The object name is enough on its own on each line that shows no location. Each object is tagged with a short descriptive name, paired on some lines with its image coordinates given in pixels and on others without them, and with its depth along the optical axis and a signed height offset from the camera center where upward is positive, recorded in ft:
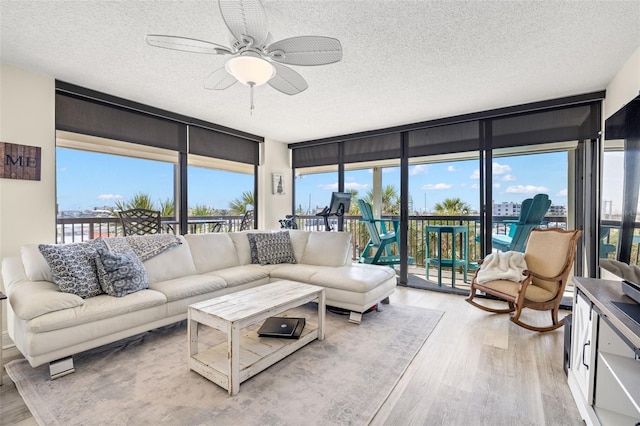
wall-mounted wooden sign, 8.53 +1.47
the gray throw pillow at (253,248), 12.85 -1.64
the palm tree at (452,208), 13.75 +0.20
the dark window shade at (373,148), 15.03 +3.42
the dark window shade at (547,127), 10.71 +3.34
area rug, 5.44 -3.80
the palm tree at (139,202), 15.74 +0.46
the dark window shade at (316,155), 17.15 +3.42
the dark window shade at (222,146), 14.19 +3.44
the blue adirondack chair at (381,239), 15.25 -1.46
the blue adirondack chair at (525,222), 11.76 -0.38
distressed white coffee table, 6.16 -3.03
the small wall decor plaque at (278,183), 17.87 +1.74
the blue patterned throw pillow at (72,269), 7.54 -1.55
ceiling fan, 5.32 +3.38
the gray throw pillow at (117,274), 8.09 -1.80
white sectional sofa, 6.64 -2.37
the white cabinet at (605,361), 4.37 -2.47
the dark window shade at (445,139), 12.92 +3.39
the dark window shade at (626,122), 5.40 +1.85
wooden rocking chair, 9.11 -2.04
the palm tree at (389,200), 15.46 +0.66
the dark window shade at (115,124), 10.11 +3.38
